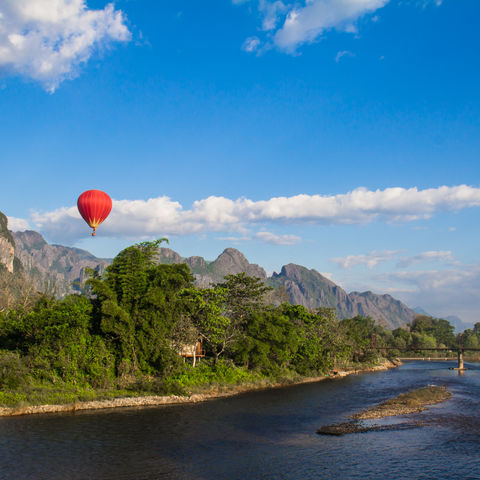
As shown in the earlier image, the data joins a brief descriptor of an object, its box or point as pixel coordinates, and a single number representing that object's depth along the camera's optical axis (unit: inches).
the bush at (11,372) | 1411.2
